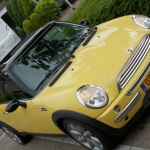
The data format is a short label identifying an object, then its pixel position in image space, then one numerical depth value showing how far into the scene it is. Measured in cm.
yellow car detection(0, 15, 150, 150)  343
